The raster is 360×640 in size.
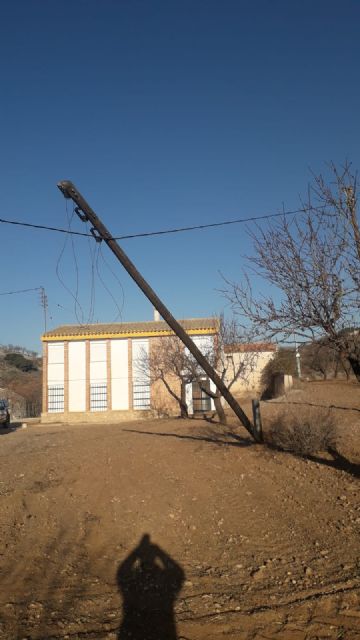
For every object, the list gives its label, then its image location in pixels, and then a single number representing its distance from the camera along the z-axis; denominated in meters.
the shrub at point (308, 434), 9.88
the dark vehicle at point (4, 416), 31.14
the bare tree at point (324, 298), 7.51
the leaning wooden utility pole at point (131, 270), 9.73
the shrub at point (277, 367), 36.41
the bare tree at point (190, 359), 22.28
